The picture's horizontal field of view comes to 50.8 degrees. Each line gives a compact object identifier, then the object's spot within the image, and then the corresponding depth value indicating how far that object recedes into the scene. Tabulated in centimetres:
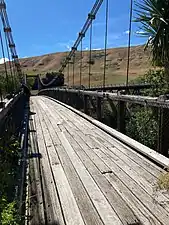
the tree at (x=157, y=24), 538
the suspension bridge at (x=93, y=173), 121
